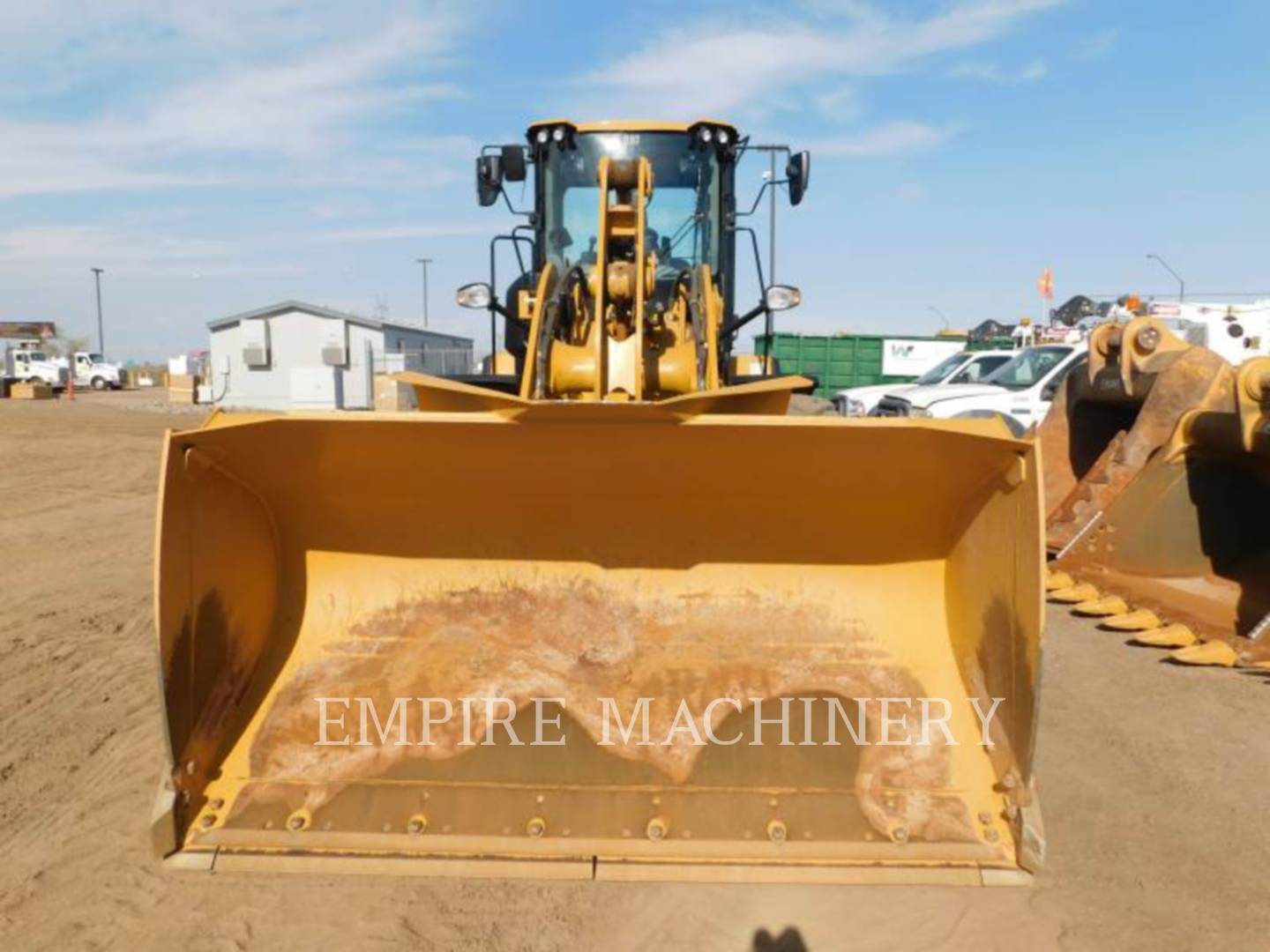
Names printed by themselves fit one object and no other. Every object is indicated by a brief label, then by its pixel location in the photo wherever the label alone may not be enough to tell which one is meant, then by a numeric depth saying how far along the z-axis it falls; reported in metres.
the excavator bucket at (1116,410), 6.11
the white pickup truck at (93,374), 49.12
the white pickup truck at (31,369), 47.09
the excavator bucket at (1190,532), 5.78
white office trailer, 30.62
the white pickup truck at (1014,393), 10.55
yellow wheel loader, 2.84
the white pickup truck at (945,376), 13.29
